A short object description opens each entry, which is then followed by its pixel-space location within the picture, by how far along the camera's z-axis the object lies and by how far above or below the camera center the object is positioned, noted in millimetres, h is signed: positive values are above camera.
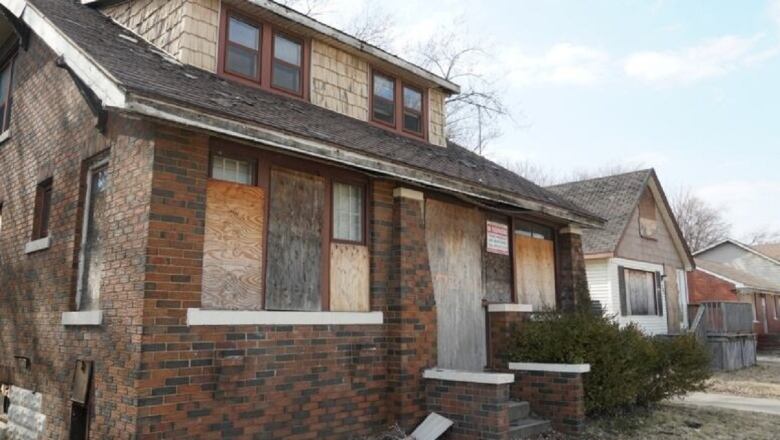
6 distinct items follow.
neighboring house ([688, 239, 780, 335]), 30797 +1833
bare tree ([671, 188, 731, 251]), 54688 +7951
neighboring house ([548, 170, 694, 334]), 20219 +2151
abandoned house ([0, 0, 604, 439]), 6215 +913
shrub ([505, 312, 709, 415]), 9125 -625
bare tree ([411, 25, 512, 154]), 25422 +8719
